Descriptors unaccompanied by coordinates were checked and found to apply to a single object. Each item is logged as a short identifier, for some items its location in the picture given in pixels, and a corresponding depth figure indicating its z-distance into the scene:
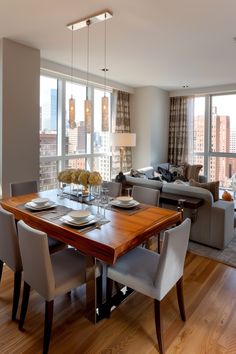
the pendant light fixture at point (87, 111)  2.87
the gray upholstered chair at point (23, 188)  3.19
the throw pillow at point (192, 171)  6.04
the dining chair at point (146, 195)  2.99
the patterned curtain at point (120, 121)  6.27
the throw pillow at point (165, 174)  5.76
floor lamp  5.06
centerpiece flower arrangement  2.49
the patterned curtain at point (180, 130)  6.86
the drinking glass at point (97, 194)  2.61
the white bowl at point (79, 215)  2.06
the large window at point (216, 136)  6.48
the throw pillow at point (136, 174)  4.68
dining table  1.76
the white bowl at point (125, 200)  2.57
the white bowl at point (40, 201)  2.47
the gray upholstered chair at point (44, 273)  1.66
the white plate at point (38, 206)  2.41
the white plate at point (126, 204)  2.52
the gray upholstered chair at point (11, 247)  1.96
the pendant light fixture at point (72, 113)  2.86
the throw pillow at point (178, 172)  6.01
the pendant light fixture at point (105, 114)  2.79
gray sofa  3.35
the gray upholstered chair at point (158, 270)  1.73
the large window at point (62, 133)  4.82
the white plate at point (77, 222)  2.02
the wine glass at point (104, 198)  2.49
